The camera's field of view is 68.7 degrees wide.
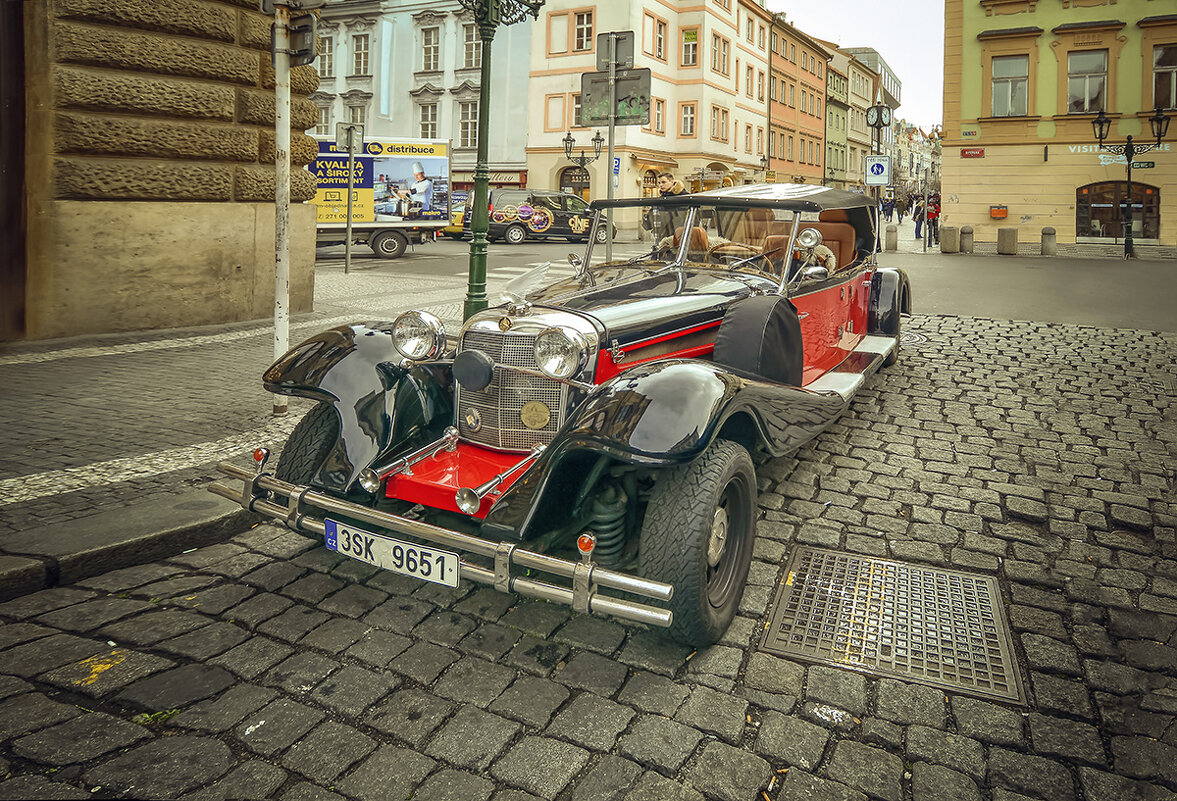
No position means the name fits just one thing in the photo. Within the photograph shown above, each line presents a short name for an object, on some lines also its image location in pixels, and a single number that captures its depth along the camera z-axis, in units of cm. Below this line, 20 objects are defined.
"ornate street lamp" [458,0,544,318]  846
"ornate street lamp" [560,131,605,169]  3512
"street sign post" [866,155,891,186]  1798
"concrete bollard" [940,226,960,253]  2658
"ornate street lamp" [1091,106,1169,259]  2738
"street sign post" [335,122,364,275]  1623
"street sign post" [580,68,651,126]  966
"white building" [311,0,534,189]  4150
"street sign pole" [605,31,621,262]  962
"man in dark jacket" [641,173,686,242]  548
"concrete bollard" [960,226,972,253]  2625
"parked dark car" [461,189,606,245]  2938
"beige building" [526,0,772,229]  3979
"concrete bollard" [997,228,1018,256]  2548
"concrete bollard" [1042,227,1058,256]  2573
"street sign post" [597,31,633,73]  962
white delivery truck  2044
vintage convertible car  299
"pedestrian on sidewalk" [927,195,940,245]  3158
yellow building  3028
